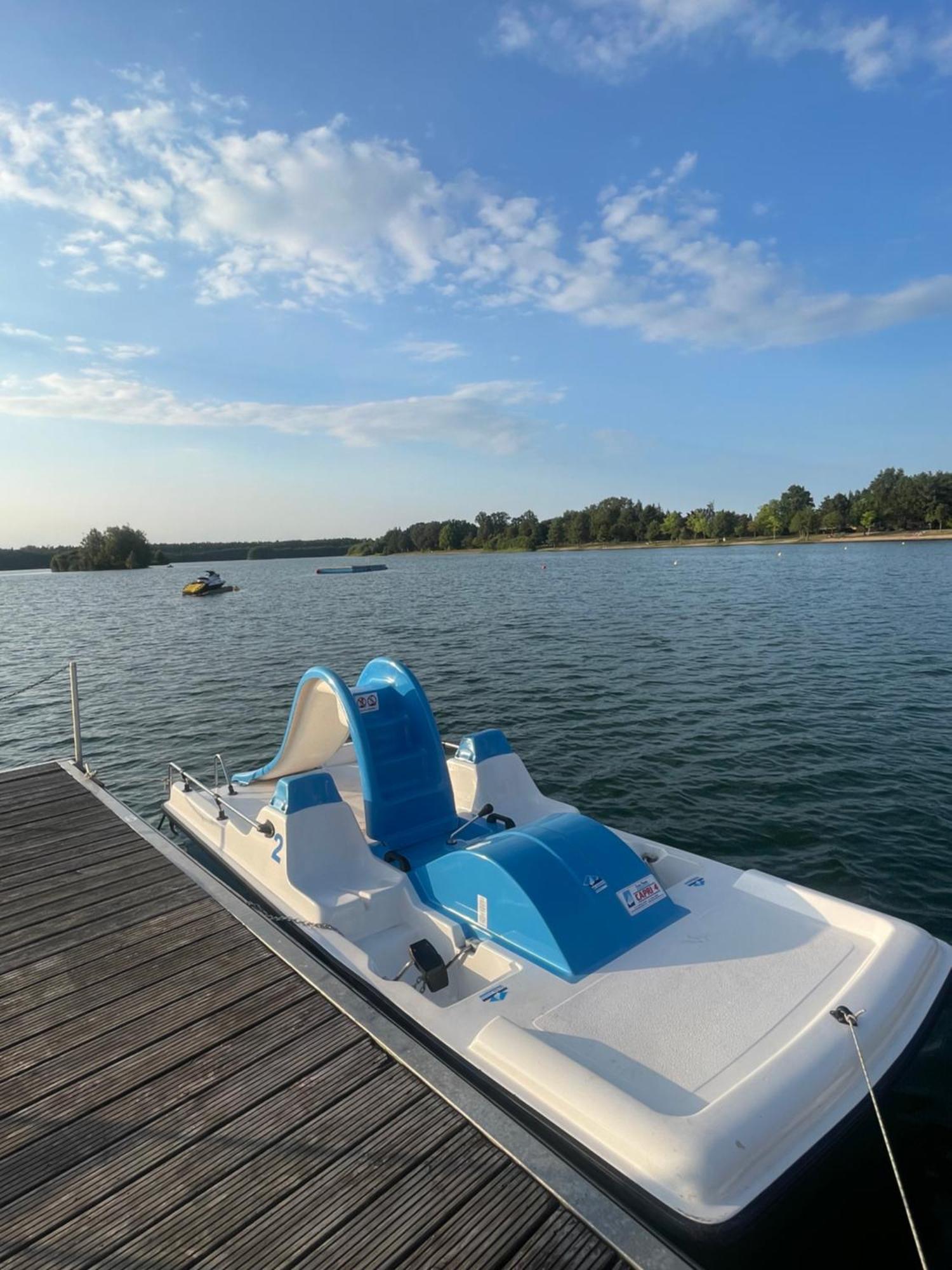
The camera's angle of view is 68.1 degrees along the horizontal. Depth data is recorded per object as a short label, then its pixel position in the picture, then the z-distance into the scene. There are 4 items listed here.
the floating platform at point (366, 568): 88.20
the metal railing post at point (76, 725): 8.30
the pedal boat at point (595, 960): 3.13
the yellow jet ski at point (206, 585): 57.34
